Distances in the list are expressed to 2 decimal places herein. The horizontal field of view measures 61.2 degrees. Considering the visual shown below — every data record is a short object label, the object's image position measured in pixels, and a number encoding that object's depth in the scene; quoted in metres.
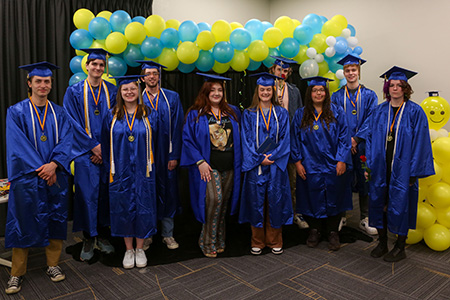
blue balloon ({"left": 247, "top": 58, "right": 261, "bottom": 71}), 4.45
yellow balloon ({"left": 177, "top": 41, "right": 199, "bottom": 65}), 3.96
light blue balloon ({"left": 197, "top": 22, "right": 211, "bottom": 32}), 4.33
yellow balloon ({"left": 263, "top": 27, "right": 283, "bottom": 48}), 4.26
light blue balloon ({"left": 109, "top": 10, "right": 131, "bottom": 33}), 3.86
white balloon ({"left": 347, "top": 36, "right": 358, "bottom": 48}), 4.54
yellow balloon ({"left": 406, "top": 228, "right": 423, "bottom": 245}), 3.48
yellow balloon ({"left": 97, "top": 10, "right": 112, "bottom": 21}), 4.01
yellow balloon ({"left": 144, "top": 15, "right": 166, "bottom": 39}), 3.95
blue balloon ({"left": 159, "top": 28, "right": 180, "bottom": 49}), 3.94
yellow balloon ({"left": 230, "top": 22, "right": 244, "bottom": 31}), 4.47
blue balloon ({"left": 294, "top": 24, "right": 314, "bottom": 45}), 4.45
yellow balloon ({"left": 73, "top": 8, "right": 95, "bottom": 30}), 3.93
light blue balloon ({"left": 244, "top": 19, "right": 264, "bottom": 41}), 4.46
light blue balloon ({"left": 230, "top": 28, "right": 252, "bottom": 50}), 4.12
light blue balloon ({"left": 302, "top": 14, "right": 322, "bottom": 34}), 4.59
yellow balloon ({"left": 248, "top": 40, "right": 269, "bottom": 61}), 4.21
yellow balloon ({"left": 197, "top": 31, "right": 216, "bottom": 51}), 3.97
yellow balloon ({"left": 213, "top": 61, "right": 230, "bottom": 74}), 4.36
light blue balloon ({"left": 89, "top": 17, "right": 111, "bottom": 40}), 3.79
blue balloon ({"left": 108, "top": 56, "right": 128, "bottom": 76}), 3.87
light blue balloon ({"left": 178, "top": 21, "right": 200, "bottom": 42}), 4.02
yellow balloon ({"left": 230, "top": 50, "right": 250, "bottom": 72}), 4.30
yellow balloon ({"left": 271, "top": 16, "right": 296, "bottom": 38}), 4.55
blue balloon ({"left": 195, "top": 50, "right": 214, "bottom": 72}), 4.16
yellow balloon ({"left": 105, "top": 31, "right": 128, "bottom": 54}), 3.77
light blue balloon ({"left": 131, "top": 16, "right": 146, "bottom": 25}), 4.03
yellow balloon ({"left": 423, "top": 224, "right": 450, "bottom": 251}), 3.32
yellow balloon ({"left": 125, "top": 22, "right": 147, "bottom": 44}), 3.80
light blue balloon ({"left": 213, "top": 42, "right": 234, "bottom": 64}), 4.09
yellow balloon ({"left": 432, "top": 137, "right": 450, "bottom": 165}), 3.40
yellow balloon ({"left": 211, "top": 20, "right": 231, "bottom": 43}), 4.12
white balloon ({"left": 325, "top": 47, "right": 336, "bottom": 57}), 4.39
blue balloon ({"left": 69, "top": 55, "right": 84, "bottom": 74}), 3.90
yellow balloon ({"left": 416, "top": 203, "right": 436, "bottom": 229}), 3.38
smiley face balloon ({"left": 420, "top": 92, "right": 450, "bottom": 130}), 3.47
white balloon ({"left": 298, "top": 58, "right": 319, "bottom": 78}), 4.42
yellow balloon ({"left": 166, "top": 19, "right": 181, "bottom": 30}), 4.25
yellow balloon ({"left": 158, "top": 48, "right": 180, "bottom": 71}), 4.05
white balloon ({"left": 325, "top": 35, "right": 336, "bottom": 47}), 4.39
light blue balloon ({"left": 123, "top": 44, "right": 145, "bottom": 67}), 3.94
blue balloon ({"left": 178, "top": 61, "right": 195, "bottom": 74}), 4.22
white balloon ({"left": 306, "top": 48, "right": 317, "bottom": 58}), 4.49
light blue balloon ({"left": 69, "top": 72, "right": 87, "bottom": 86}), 3.76
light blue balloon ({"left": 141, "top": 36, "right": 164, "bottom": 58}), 3.88
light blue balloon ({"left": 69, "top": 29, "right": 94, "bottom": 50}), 3.84
